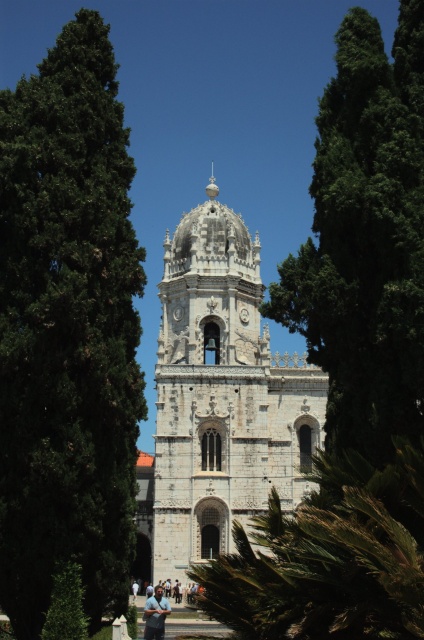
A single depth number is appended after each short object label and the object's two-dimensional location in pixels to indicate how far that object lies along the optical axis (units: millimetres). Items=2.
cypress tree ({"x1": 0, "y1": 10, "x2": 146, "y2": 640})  13414
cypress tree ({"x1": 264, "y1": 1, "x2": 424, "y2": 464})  13047
